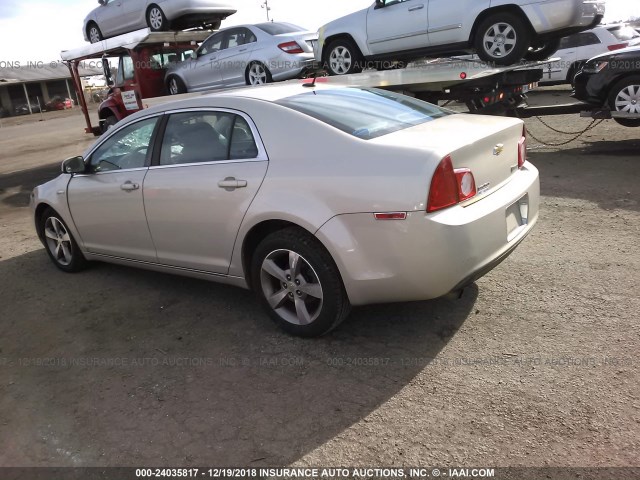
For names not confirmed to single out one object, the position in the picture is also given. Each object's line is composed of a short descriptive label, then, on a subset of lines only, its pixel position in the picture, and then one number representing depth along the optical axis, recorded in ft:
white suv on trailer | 23.20
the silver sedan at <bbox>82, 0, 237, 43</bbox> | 37.01
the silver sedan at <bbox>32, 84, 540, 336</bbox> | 9.41
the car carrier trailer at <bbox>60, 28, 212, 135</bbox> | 36.29
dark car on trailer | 24.97
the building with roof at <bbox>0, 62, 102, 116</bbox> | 158.51
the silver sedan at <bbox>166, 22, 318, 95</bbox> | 31.22
